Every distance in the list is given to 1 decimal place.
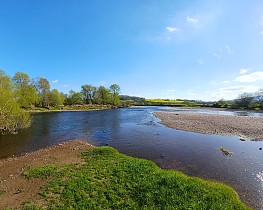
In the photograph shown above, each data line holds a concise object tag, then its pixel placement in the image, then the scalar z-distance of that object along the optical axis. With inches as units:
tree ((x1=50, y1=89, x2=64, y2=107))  3718.0
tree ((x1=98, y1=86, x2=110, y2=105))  5097.0
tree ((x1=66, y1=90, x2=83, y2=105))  4805.6
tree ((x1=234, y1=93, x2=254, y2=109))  4461.1
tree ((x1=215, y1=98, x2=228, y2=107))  5123.0
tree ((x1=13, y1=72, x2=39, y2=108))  2942.9
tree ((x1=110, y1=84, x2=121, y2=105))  5190.0
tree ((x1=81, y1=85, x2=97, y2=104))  5022.1
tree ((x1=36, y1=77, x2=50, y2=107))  3531.0
